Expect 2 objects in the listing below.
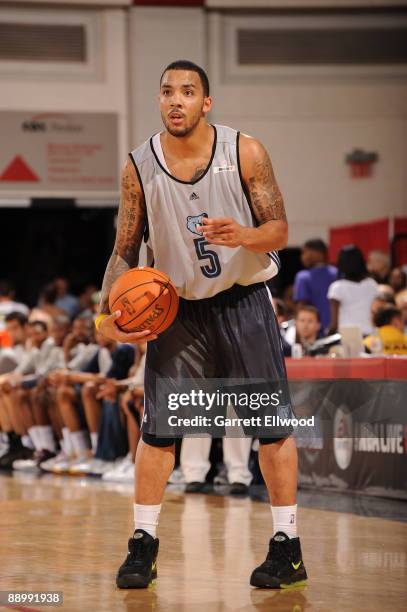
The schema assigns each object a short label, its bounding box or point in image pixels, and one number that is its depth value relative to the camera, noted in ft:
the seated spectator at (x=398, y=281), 57.38
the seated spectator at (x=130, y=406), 49.95
